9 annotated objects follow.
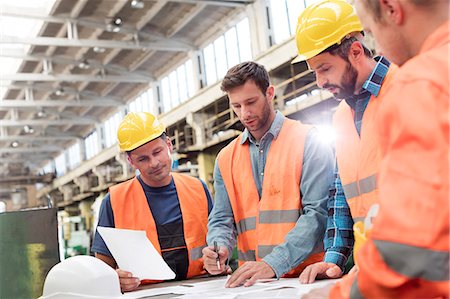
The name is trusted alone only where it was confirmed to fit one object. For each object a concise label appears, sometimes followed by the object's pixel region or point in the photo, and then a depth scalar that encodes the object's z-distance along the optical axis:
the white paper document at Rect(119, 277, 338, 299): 2.05
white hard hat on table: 2.03
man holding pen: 2.54
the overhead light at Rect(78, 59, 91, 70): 19.14
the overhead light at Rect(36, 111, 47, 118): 24.19
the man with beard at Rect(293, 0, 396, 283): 2.19
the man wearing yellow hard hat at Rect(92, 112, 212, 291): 3.29
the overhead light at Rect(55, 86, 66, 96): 21.78
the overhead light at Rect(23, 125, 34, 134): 26.44
